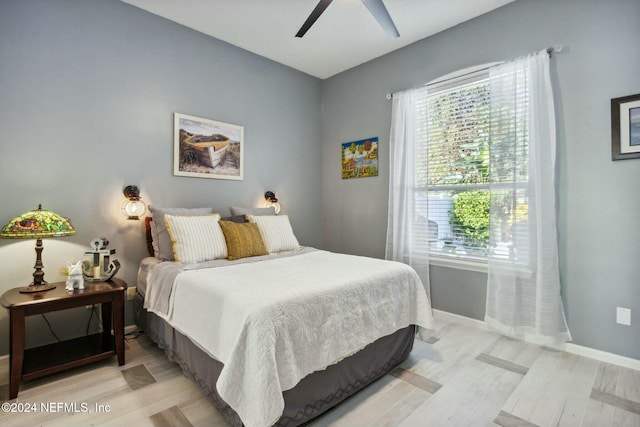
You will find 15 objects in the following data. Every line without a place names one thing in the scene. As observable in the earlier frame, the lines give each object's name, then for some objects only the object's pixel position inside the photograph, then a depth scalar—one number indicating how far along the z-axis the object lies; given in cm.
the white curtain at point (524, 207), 245
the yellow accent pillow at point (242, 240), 266
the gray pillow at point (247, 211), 325
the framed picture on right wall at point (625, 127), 216
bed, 138
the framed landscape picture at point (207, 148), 308
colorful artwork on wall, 380
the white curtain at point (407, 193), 328
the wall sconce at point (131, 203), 273
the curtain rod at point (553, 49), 246
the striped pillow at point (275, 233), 296
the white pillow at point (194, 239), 247
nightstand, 182
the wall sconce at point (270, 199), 376
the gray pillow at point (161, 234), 255
